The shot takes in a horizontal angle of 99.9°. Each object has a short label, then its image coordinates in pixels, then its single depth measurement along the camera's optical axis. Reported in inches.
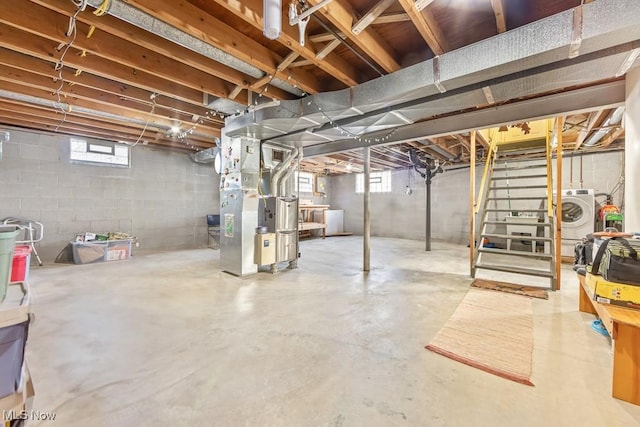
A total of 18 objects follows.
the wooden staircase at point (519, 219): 141.4
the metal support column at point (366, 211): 175.5
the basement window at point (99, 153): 207.2
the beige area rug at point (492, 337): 71.5
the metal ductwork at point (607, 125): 123.3
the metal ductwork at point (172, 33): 69.5
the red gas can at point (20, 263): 115.0
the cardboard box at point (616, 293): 64.6
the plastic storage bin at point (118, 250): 203.2
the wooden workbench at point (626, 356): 58.3
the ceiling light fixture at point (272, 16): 54.1
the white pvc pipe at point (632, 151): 77.5
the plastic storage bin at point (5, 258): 41.9
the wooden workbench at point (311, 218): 327.9
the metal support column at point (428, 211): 248.9
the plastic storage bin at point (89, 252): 191.2
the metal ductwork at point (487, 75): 61.2
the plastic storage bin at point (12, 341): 35.9
